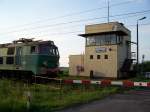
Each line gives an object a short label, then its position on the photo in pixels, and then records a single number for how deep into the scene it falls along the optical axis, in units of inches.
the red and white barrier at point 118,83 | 290.4
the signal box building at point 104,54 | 909.7
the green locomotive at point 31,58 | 469.4
